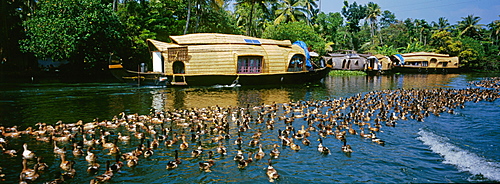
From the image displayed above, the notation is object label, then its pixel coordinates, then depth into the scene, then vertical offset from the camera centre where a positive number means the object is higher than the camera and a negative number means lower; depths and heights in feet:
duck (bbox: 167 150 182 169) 35.13 -9.19
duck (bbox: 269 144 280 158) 39.01 -8.92
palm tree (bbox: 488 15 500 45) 262.08 +35.04
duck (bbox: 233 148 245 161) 36.88 -8.84
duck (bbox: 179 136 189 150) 41.42 -8.61
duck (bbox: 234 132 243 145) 43.11 -8.36
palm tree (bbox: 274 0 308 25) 204.74 +38.43
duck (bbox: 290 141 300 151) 41.50 -8.71
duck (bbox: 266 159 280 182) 33.24 -9.62
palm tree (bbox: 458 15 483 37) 269.23 +38.28
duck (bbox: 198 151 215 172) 35.04 -9.29
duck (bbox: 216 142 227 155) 39.55 -8.68
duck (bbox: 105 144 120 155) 39.29 -8.67
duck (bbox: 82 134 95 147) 42.14 -8.32
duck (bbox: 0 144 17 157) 38.17 -8.73
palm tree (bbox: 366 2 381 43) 277.19 +51.31
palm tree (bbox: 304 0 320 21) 224.39 +45.95
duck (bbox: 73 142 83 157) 38.50 -8.59
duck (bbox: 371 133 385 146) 44.21 -8.47
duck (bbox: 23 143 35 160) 37.22 -8.72
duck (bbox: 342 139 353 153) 40.64 -8.76
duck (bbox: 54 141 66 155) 38.46 -8.54
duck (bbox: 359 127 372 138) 46.52 -8.15
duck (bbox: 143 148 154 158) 38.19 -8.74
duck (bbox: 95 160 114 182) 31.68 -9.47
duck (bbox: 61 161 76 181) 31.87 -9.33
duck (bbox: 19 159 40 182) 31.58 -9.26
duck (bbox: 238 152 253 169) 35.62 -9.25
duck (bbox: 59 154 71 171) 34.12 -9.01
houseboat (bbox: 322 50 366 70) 202.59 +8.17
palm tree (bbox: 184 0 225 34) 143.84 +30.01
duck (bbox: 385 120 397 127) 53.53 -7.52
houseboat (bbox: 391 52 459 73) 220.64 +8.07
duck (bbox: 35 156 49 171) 33.28 -8.95
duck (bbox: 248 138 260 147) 42.86 -8.50
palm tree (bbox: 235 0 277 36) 160.43 +34.50
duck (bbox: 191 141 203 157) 38.91 -8.81
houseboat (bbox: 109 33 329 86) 106.63 +3.85
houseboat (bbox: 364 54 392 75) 193.77 +6.24
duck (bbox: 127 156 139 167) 35.47 -9.03
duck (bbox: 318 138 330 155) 40.27 -8.77
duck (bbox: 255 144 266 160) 38.19 -8.92
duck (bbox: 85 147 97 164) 36.55 -8.89
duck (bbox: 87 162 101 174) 33.65 -9.26
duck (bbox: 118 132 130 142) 44.47 -8.23
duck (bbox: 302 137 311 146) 43.01 -8.42
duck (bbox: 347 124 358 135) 48.70 -7.96
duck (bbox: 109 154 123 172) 33.73 -9.02
